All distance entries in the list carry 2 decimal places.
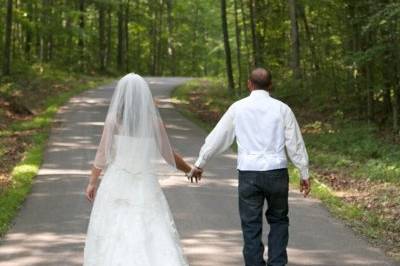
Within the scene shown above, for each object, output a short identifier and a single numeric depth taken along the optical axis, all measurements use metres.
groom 11.10
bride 10.64
